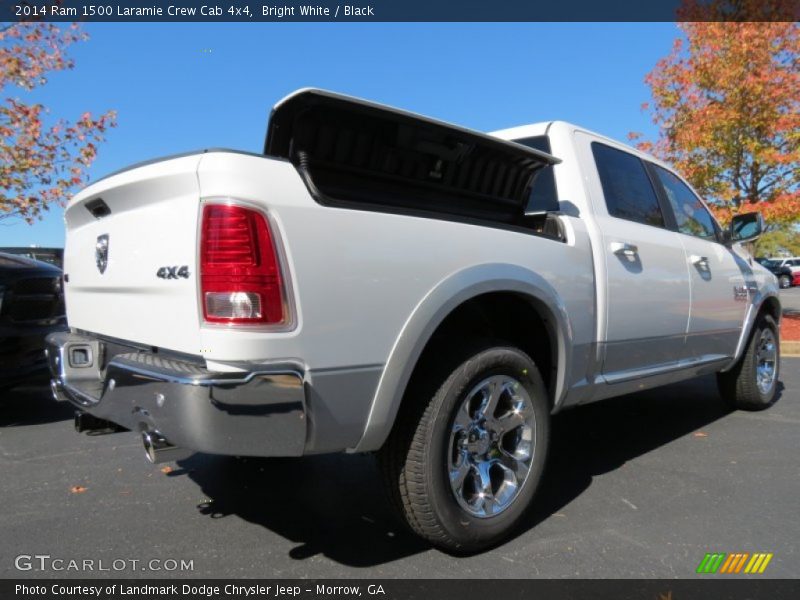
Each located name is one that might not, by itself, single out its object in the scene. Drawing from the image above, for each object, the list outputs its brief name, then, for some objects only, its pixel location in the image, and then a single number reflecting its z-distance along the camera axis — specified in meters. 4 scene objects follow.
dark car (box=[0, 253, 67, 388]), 4.19
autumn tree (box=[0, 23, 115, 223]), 7.74
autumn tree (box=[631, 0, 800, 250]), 9.14
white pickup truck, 1.85
